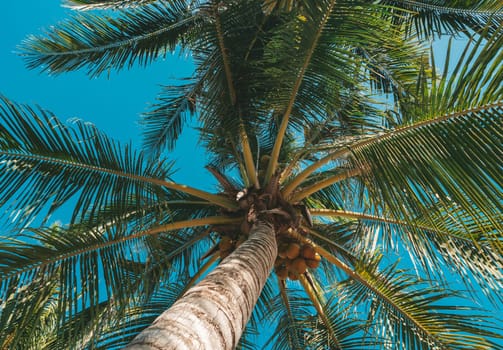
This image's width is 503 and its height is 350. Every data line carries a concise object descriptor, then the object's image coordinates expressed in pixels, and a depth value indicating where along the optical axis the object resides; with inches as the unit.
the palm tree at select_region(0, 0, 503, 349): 118.4
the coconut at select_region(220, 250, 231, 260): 181.3
